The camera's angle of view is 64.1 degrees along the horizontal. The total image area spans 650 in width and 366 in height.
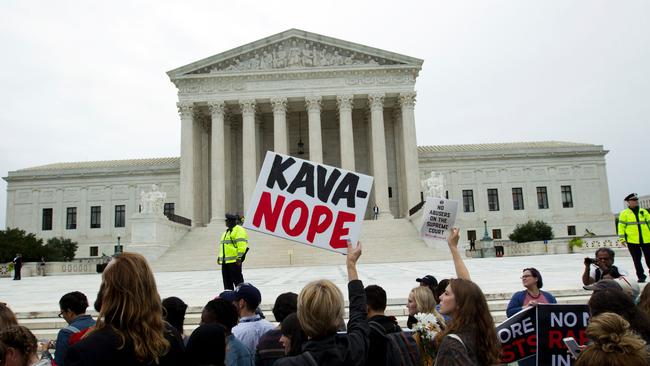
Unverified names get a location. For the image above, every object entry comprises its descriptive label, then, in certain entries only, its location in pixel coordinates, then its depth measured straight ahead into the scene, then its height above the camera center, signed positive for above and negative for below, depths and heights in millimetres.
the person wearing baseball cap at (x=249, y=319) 5000 -656
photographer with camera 7199 -369
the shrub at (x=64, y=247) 46875 +1526
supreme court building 44438 +8836
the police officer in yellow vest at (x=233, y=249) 11047 +113
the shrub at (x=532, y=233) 47812 +737
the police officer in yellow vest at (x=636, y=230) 11117 +135
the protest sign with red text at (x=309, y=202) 6387 +619
